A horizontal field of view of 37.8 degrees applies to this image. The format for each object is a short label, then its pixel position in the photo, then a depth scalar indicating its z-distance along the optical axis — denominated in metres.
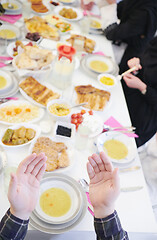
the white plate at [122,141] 1.42
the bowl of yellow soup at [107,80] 1.94
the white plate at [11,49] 1.94
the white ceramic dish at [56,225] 1.02
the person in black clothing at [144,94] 2.05
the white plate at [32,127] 1.39
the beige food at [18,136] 1.32
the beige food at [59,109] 1.55
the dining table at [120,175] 1.12
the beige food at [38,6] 2.67
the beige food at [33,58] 1.76
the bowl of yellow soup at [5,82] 1.62
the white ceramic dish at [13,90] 1.61
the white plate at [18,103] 1.50
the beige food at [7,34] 2.07
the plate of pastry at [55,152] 1.27
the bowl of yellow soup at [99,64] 2.14
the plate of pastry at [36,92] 1.62
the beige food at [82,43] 2.22
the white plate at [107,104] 1.75
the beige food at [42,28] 2.29
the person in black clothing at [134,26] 2.41
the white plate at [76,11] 2.71
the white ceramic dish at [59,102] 1.52
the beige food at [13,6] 2.50
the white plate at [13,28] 2.20
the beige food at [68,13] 2.73
